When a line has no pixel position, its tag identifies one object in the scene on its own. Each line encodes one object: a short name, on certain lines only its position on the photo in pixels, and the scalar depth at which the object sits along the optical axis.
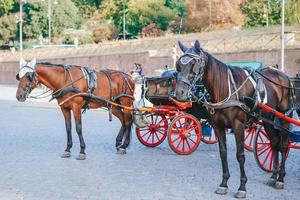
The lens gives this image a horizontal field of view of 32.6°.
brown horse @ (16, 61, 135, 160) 9.62
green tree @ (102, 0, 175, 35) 62.44
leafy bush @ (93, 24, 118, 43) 67.12
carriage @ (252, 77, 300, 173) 7.13
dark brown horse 6.20
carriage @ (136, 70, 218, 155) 10.15
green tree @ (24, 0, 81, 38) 68.19
